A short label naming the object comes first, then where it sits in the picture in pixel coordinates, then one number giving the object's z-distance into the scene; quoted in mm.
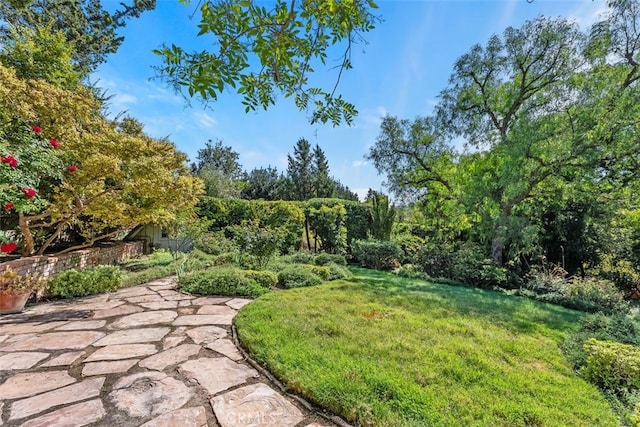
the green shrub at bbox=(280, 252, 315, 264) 8414
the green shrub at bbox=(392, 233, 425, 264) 9203
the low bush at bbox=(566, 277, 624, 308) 5540
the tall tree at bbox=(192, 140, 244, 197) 32188
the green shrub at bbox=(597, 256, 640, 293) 7680
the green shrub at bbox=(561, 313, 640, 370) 3018
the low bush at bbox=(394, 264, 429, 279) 7777
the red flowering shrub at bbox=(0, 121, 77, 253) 3479
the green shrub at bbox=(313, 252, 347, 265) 8500
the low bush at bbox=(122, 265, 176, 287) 5695
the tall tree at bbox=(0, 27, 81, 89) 5500
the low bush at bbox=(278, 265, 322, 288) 5719
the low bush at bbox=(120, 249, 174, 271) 7360
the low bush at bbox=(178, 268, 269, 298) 4945
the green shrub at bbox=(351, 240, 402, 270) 9008
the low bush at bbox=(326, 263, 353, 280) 6796
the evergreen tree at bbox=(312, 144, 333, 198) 25220
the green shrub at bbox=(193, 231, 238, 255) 9211
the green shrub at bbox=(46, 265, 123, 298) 4699
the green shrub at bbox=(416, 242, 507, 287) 7331
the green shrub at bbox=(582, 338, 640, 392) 2441
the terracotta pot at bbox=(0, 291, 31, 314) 3865
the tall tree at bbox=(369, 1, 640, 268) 6715
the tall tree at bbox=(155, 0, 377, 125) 1376
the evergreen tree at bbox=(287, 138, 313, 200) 26391
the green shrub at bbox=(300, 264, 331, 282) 6497
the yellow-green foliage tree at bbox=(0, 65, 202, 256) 4398
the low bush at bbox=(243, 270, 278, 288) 5438
